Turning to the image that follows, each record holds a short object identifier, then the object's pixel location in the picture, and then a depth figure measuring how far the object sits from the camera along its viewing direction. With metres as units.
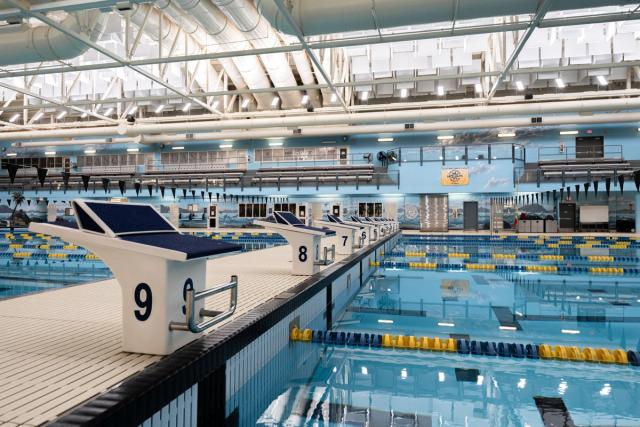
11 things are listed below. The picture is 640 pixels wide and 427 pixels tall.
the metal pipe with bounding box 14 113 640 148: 19.91
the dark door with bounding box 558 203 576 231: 23.86
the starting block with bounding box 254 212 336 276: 5.62
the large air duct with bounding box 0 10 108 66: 9.37
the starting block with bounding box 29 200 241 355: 2.31
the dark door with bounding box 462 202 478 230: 24.88
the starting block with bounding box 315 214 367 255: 8.70
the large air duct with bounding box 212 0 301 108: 9.88
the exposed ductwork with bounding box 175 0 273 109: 9.99
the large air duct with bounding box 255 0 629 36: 6.94
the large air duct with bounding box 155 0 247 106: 11.20
